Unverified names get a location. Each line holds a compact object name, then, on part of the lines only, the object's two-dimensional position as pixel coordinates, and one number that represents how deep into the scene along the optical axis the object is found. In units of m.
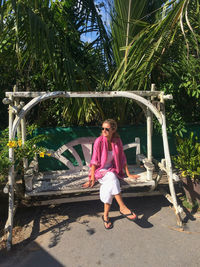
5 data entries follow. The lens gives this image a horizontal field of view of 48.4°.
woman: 2.69
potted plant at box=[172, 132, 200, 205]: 2.92
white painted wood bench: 2.75
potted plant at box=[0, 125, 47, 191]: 2.51
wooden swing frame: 2.49
